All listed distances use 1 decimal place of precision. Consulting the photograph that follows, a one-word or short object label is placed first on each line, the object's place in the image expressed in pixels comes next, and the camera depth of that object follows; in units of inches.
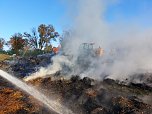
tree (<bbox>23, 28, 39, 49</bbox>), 1262.2
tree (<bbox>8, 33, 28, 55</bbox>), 1237.3
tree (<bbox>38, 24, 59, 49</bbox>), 1261.4
